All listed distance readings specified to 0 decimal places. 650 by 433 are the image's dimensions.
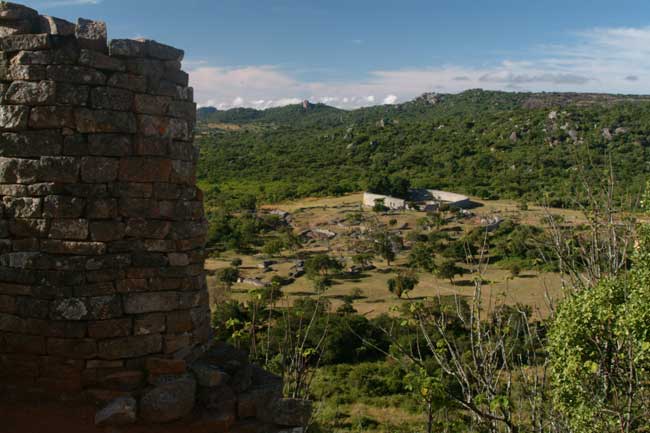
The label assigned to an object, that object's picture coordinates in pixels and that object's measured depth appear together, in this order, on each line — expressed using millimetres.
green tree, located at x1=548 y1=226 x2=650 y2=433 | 7379
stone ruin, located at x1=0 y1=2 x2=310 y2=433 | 4398
